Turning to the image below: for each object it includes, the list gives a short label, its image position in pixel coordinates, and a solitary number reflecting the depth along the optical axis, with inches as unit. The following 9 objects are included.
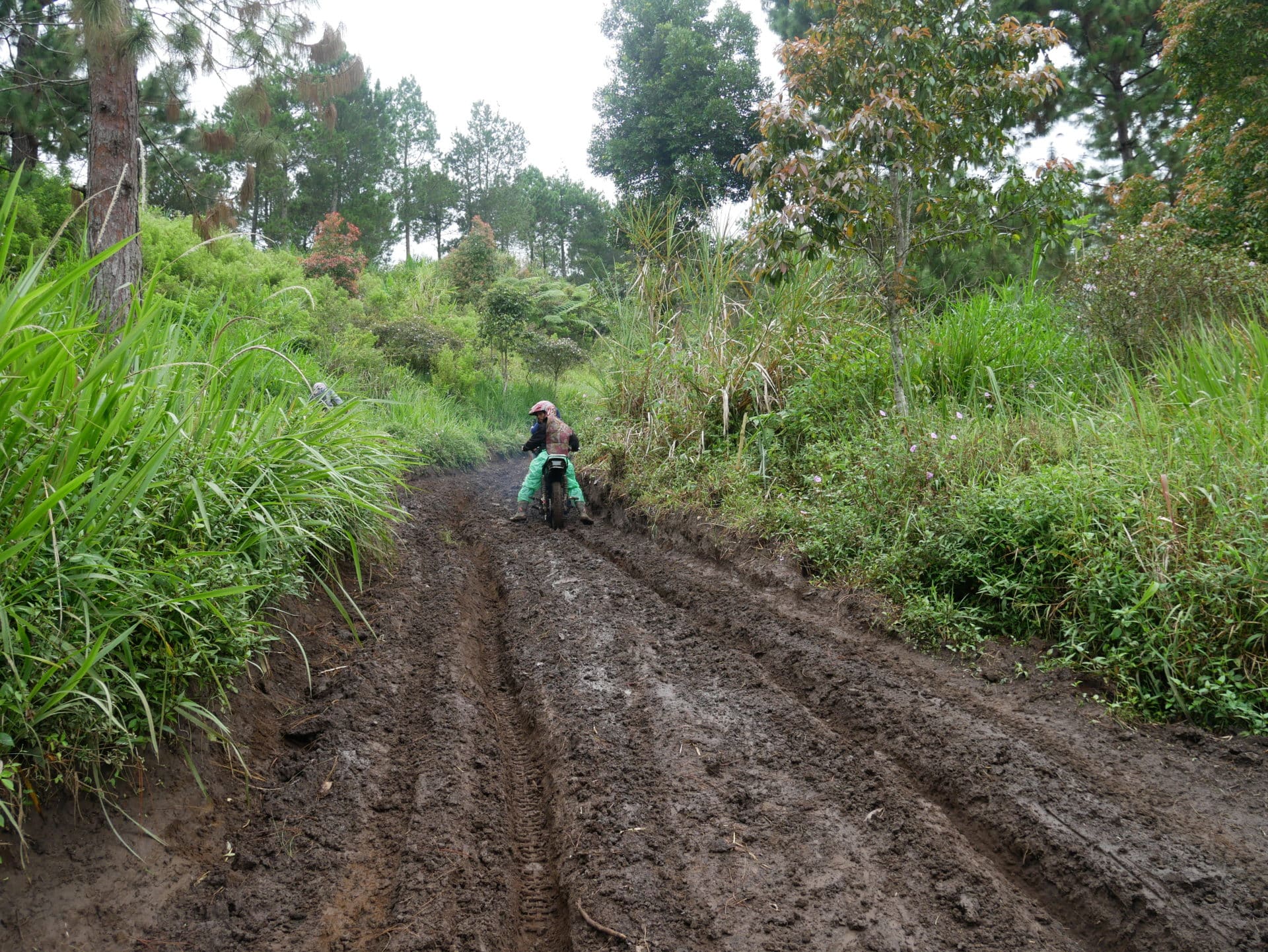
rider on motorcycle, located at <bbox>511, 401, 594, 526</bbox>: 327.3
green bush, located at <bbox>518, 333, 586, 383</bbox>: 684.1
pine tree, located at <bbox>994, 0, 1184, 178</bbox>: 505.7
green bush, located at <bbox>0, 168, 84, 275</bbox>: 396.2
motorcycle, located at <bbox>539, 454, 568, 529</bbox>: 316.5
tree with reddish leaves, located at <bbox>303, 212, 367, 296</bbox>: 819.4
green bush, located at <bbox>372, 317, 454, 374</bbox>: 627.8
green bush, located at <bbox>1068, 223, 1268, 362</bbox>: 239.5
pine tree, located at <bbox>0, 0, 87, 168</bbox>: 367.6
